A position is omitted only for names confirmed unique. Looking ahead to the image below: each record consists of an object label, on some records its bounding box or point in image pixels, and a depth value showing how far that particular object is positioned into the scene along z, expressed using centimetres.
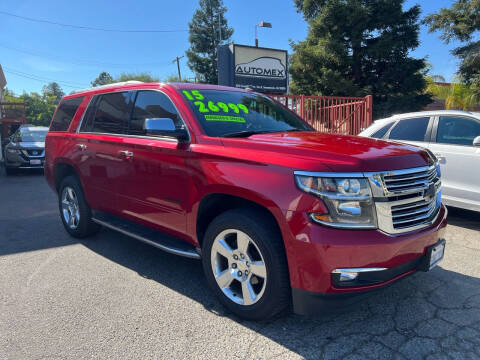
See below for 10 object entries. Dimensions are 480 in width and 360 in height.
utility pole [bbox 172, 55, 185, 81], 5360
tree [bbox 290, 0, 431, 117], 2016
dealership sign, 1380
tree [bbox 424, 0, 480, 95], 1794
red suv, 237
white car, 501
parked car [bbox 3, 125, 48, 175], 1188
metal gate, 1034
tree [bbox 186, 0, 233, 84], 4447
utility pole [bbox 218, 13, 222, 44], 4162
